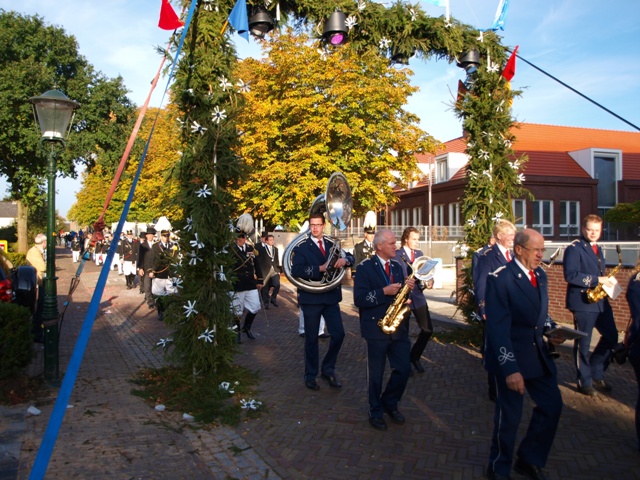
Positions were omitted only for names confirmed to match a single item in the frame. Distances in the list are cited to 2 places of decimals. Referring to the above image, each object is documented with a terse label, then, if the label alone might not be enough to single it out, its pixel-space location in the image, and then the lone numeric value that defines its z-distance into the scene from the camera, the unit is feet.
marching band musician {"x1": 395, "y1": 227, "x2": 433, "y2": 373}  23.59
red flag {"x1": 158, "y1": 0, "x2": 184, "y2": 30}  20.92
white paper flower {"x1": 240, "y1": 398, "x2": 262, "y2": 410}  19.44
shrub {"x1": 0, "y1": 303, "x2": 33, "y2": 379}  20.03
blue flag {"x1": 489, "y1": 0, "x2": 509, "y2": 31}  29.84
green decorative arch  21.12
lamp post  22.95
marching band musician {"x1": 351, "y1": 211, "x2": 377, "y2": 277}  37.70
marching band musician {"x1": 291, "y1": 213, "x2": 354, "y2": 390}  22.06
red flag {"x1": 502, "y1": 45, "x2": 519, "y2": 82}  29.19
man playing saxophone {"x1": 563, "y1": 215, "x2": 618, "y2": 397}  20.71
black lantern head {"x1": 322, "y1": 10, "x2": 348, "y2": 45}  24.95
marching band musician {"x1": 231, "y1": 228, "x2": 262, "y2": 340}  31.65
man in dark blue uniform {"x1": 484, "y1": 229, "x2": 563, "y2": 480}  13.39
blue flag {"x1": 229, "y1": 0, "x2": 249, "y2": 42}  21.44
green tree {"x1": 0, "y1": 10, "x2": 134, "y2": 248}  85.61
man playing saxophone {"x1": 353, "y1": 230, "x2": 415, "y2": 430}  17.57
